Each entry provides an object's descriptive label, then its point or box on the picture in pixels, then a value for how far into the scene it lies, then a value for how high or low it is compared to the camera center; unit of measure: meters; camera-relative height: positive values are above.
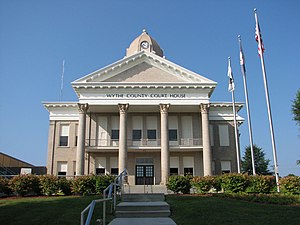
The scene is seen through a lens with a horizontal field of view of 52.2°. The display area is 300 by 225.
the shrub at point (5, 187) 20.03 -0.47
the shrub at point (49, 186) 20.31 -0.43
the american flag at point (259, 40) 22.89 +10.18
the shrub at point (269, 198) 15.47 -1.07
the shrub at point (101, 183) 20.05 -0.27
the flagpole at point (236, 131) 28.82 +4.31
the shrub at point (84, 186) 20.23 -0.45
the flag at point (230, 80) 29.53 +9.22
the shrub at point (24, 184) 19.88 -0.30
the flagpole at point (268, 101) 20.39 +5.32
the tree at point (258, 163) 47.38 +2.25
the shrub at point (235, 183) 20.56 -0.35
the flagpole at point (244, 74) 25.89 +8.95
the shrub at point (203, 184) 21.30 -0.41
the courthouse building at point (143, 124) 29.41 +5.64
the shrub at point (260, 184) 20.27 -0.43
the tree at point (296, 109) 30.50 +6.68
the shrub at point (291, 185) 19.33 -0.48
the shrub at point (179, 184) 21.35 -0.40
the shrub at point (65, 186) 20.78 -0.46
